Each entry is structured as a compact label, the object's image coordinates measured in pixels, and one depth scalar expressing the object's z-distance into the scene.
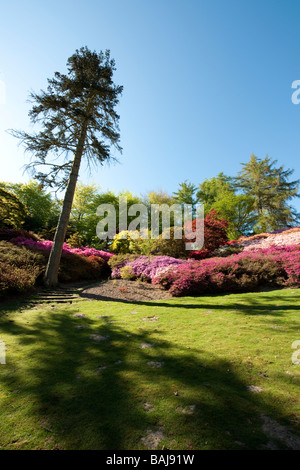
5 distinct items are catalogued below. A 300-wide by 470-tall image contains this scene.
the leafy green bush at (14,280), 6.70
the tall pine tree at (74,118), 8.83
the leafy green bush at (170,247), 13.84
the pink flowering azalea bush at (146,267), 10.26
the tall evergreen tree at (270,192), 28.03
